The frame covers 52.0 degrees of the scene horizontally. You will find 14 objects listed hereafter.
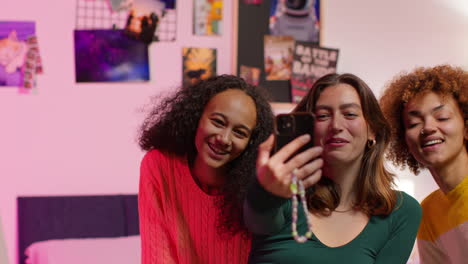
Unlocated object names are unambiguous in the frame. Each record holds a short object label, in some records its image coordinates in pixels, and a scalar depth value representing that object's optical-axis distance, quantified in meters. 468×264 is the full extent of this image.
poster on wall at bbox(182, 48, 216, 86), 2.53
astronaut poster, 2.67
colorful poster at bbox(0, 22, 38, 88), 2.37
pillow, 2.07
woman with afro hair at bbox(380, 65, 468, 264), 1.40
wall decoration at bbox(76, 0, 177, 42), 2.43
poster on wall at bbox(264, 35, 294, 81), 2.66
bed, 2.09
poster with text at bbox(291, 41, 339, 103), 2.69
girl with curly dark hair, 1.38
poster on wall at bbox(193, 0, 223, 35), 2.55
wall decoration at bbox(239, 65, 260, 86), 2.62
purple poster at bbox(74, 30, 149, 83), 2.43
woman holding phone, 1.15
